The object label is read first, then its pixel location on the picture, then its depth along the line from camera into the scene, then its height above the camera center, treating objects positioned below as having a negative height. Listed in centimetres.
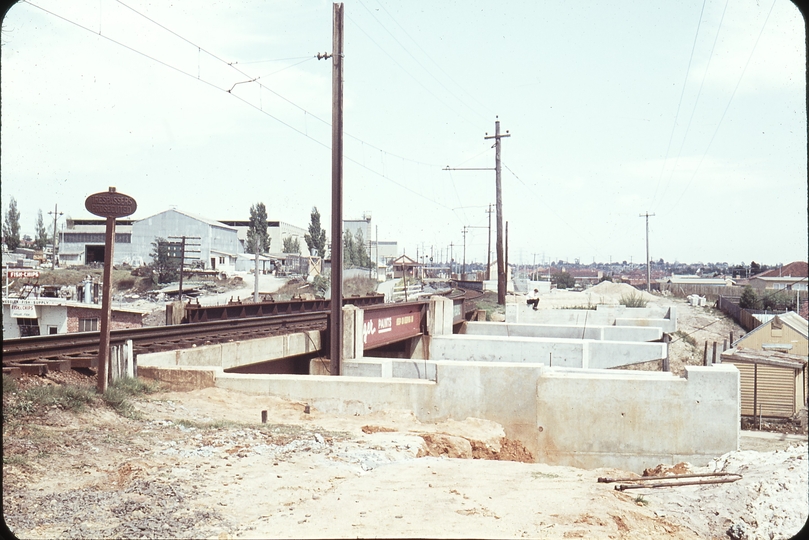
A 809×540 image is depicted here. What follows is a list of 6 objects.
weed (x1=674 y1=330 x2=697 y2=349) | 3210 -360
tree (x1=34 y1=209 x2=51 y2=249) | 7504 +434
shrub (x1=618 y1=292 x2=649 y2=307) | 4450 -223
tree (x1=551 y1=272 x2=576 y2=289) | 11169 -173
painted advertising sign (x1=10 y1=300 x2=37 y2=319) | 3123 -231
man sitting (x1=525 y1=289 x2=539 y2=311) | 3622 -178
